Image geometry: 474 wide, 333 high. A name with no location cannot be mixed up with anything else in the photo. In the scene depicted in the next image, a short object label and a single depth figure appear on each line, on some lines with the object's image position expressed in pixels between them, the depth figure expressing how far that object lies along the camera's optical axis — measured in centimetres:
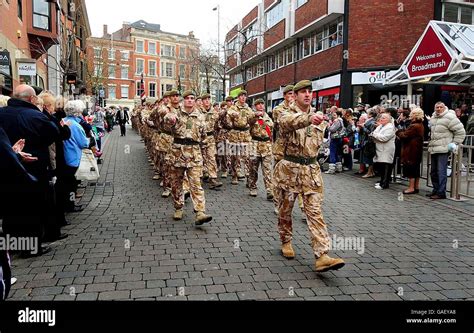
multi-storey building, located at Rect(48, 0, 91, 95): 2446
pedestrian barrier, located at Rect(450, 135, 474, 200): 876
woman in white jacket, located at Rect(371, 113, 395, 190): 1029
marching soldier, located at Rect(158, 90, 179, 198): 789
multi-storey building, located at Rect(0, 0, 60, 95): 1388
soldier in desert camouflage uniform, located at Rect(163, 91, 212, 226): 669
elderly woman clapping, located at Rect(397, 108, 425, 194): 950
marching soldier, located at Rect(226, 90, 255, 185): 1005
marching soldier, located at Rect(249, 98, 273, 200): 878
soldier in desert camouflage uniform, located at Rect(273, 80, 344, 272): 464
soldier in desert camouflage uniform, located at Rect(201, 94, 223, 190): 1037
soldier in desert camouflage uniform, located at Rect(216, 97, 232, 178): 1086
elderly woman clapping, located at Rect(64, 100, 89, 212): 674
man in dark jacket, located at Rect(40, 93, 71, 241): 583
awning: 1245
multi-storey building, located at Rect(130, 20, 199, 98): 8025
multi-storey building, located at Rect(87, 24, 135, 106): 7575
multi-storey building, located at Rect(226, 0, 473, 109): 2167
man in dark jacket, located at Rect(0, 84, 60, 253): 493
